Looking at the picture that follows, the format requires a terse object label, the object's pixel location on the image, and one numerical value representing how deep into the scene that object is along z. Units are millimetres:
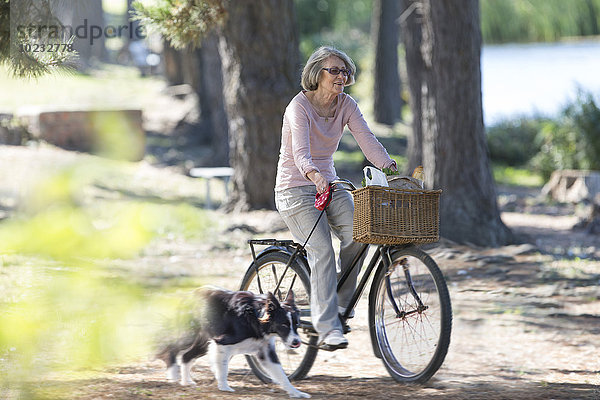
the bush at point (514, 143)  39469
